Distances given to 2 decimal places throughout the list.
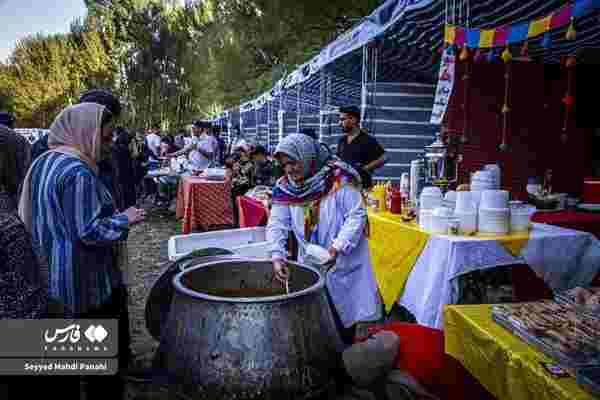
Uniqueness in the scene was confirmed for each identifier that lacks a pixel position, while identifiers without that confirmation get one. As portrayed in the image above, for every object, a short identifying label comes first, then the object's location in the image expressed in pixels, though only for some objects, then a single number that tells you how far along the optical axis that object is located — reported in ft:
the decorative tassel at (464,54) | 13.51
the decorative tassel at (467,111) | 18.55
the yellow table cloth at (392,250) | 10.72
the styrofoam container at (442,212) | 10.09
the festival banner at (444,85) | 14.64
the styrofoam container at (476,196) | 10.44
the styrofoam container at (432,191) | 10.91
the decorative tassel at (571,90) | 15.43
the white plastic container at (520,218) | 10.22
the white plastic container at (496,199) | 9.96
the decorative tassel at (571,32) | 10.44
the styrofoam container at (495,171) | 11.37
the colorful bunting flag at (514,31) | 10.43
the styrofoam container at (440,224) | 10.08
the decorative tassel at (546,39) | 12.80
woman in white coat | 8.59
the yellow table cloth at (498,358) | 4.43
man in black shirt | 16.89
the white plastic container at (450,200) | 11.00
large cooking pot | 5.44
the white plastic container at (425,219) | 10.42
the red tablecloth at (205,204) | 25.86
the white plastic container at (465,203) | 10.21
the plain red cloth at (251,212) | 19.15
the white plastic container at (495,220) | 9.91
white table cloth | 9.34
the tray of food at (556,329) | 4.53
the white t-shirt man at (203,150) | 29.96
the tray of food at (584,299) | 5.70
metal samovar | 12.37
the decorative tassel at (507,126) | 21.18
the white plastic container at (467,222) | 10.14
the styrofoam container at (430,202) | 10.83
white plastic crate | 12.95
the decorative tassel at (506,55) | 13.28
